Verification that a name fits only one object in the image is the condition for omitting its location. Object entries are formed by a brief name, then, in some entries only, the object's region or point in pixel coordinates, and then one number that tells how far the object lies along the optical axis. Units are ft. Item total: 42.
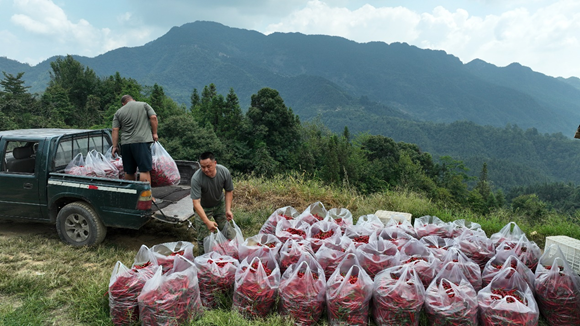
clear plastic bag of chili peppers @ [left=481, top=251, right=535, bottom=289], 10.80
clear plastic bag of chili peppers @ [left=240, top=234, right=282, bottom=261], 11.39
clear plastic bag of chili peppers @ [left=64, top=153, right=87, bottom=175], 15.88
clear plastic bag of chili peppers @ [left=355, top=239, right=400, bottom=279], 11.21
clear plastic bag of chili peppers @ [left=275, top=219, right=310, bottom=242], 13.09
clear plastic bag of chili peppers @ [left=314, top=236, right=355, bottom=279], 11.30
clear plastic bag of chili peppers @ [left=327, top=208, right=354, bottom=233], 14.99
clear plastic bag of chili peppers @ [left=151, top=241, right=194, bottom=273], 11.03
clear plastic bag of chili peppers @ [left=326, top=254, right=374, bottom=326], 9.44
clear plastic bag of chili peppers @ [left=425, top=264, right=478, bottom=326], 9.20
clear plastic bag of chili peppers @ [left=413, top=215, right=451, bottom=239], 14.34
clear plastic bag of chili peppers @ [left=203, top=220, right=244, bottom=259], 12.01
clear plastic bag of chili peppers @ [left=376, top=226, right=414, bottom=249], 13.00
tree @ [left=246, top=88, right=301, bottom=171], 120.47
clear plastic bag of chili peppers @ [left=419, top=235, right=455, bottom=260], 12.13
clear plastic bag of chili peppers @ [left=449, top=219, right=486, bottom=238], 13.94
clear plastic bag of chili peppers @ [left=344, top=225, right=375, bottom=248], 13.25
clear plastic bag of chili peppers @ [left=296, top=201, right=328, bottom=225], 15.03
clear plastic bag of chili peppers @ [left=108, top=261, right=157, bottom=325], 9.53
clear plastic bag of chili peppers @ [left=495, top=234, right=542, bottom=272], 12.23
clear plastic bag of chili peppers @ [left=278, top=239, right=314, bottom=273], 11.44
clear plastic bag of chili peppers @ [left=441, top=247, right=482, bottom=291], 10.86
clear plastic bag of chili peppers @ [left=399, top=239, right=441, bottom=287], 10.78
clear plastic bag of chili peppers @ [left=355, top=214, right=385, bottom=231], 14.44
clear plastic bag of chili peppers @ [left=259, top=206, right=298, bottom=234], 15.15
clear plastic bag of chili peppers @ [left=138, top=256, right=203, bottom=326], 9.02
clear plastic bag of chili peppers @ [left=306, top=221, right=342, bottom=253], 12.57
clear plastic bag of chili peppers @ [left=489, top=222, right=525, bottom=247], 13.42
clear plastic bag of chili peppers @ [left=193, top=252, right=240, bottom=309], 10.71
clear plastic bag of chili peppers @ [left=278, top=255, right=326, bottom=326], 9.66
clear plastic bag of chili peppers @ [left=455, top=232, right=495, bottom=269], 12.62
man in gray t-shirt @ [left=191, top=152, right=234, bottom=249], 12.40
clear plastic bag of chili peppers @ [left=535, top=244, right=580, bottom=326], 10.14
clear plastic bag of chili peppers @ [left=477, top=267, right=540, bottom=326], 8.78
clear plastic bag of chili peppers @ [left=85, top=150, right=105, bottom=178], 16.03
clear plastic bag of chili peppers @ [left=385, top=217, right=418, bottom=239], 14.26
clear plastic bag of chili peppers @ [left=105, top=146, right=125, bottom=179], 17.17
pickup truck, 14.40
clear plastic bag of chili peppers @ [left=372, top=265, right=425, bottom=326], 9.40
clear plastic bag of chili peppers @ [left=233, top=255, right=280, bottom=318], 9.91
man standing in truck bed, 15.99
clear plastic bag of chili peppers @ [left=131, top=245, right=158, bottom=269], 10.72
